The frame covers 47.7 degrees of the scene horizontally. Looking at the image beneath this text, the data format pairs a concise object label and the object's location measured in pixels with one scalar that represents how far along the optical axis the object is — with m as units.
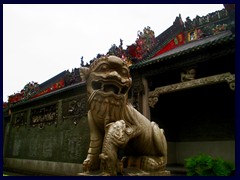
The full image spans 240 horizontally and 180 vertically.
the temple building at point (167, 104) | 7.74
